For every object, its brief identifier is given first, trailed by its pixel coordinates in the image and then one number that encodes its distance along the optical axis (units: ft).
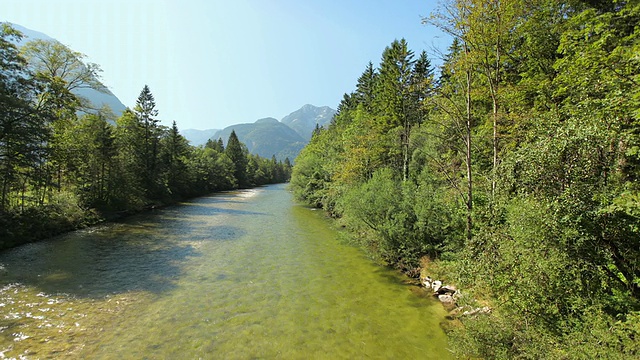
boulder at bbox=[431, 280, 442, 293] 36.09
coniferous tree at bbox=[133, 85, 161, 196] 128.36
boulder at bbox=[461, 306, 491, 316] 24.95
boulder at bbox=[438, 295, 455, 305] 33.59
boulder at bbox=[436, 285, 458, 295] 34.74
